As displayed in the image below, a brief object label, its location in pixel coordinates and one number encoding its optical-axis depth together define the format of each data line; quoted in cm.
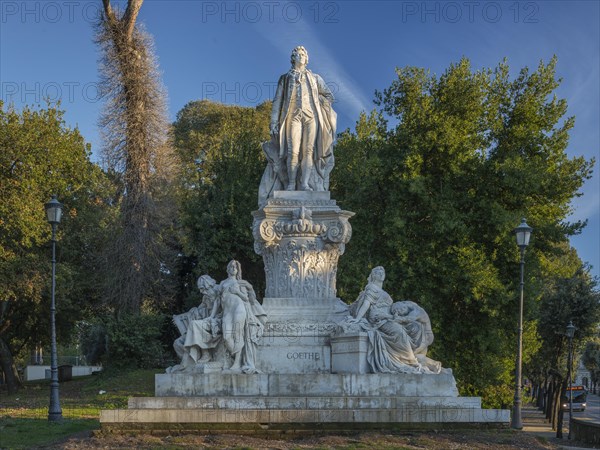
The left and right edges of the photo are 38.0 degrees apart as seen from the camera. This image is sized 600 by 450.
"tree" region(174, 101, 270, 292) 3459
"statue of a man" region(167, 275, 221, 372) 1494
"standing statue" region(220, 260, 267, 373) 1495
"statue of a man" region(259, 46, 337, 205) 1709
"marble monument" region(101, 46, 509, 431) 1391
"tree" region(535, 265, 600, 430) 3906
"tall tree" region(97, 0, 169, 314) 3575
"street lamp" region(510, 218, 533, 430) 1972
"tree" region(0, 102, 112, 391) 3186
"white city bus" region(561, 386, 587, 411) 5547
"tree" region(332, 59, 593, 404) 2822
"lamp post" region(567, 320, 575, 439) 3284
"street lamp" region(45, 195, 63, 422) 1922
